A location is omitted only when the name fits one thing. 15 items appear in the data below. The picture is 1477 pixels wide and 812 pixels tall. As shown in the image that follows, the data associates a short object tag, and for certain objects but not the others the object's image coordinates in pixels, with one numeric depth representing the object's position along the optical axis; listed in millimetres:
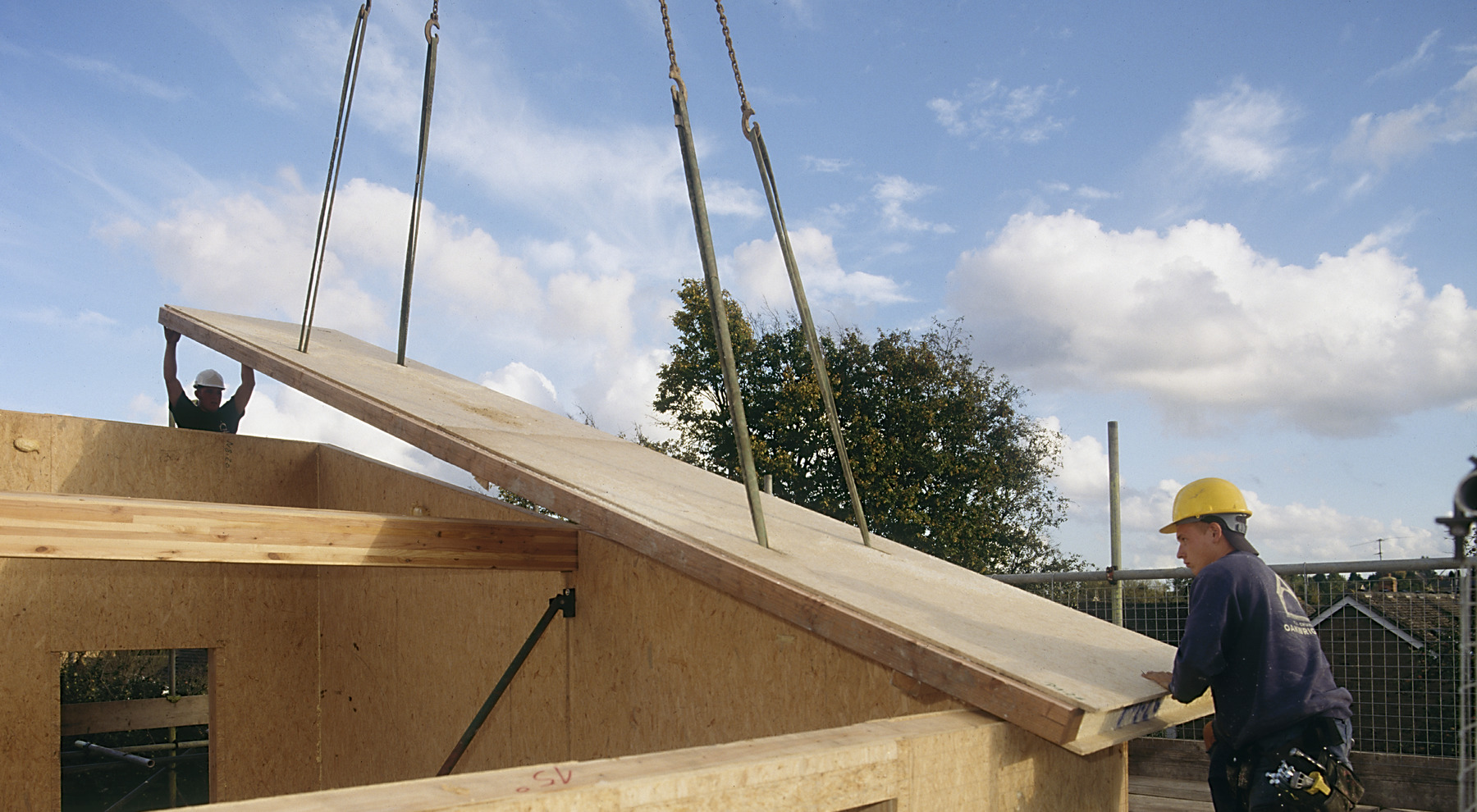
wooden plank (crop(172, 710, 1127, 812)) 1570
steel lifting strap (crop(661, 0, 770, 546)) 3193
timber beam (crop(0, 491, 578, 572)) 3258
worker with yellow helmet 2590
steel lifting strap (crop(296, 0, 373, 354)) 5297
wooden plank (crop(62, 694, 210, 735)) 8500
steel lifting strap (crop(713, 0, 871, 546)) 3762
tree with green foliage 20266
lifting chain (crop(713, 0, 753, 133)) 3379
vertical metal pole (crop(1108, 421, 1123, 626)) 6180
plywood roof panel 2568
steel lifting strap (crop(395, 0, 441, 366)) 5012
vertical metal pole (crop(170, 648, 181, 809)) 8240
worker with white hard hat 7004
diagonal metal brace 4078
